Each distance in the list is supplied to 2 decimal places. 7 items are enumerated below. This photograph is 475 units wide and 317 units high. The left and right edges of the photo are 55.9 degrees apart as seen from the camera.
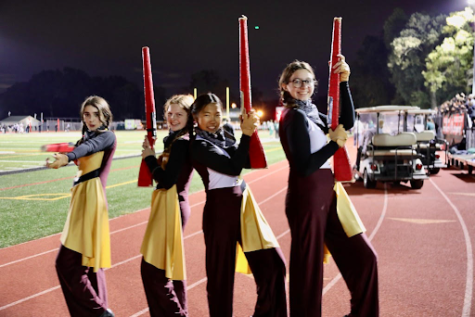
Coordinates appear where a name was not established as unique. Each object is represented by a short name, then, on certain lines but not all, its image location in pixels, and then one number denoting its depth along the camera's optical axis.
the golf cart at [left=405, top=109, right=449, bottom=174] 13.26
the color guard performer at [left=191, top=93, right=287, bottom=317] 2.81
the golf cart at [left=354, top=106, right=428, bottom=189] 10.75
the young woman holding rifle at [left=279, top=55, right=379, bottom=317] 2.63
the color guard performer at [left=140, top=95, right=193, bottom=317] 2.97
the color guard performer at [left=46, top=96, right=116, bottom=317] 3.30
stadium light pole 20.58
